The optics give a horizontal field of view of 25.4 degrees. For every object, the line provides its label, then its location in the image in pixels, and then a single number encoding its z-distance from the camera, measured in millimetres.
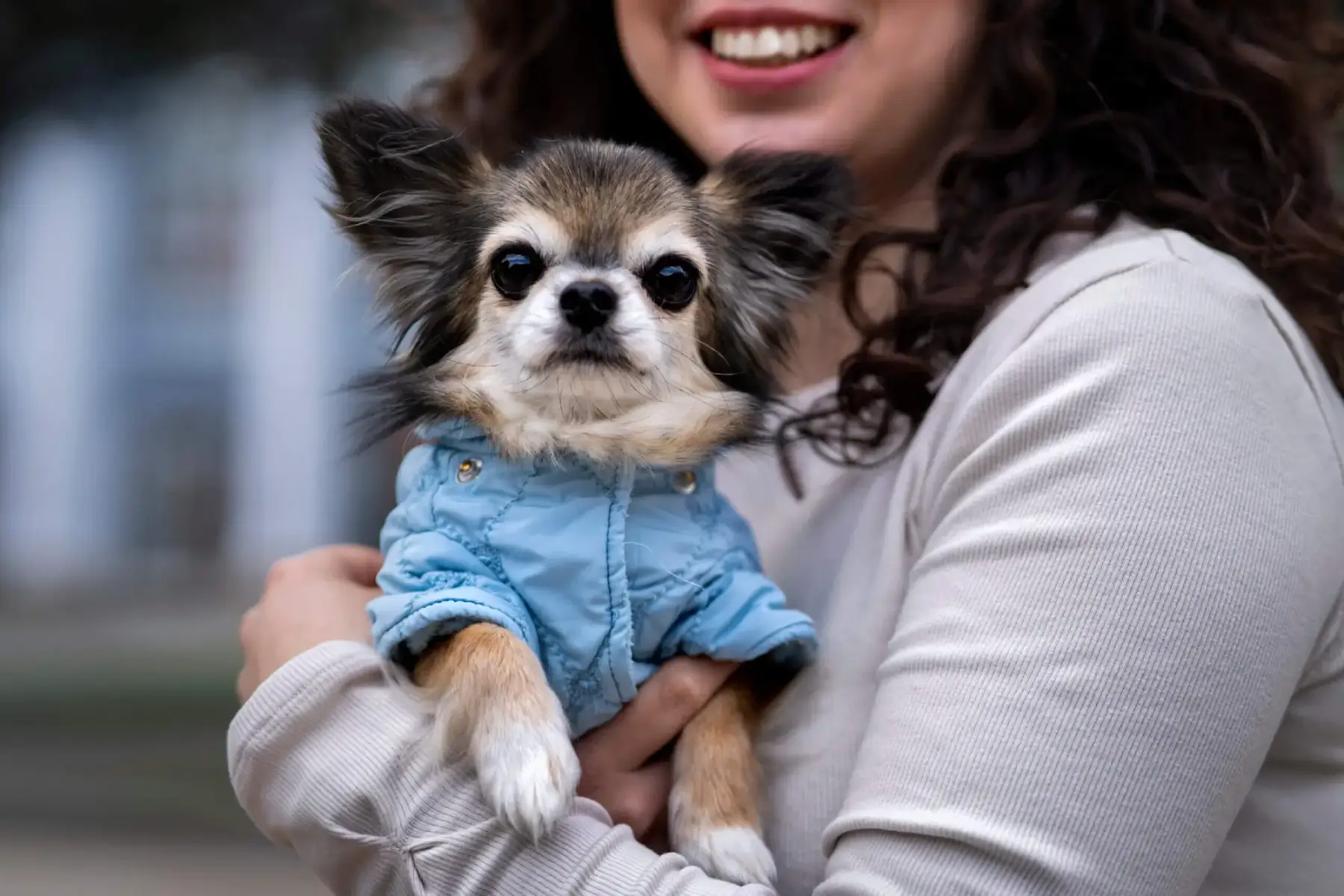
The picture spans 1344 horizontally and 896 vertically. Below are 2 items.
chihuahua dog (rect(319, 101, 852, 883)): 849
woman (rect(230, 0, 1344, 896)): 771
